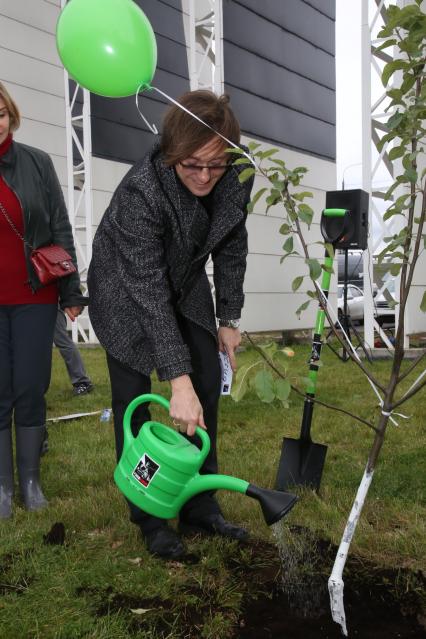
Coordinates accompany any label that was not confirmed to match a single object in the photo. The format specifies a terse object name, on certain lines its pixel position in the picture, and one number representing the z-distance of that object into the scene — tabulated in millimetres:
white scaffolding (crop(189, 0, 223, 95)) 7566
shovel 2621
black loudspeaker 5854
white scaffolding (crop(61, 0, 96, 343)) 8578
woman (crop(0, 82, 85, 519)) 2312
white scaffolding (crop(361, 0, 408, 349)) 6453
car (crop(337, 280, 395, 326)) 11239
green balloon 1814
